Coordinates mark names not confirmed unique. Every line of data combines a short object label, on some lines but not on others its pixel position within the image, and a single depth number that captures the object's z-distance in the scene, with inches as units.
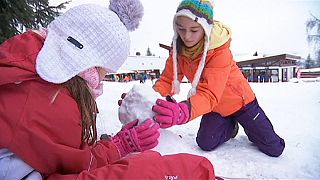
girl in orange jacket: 75.5
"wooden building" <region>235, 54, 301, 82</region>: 720.3
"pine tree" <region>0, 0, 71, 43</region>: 156.0
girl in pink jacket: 37.3
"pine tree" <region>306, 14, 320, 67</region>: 234.8
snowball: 57.7
